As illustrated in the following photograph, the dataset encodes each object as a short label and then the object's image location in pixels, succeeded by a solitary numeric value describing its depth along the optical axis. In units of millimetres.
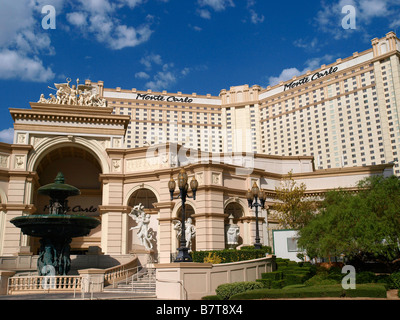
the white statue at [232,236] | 31047
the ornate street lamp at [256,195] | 25000
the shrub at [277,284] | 19189
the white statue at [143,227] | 32125
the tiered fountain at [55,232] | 21672
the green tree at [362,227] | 19531
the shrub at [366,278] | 19359
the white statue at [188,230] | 30406
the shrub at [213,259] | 22409
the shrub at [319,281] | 18984
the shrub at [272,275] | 20344
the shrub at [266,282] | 19312
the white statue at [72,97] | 36781
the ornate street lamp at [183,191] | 17453
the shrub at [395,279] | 18078
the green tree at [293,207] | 32878
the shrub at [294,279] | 20078
